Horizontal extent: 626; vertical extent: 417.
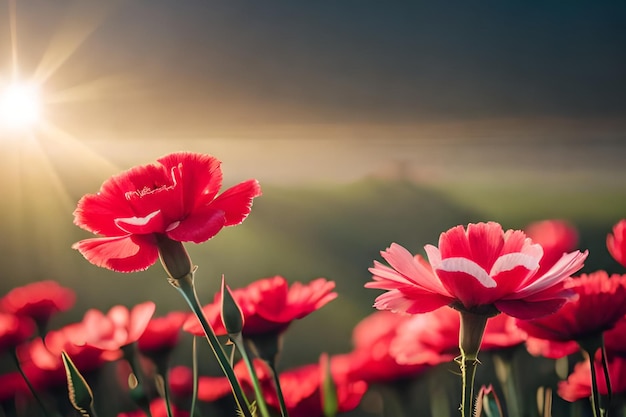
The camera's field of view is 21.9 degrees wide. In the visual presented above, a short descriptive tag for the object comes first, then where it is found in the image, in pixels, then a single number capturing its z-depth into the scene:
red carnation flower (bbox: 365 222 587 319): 0.51
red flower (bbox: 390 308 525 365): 0.58
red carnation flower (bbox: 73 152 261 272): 0.53
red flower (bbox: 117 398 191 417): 0.62
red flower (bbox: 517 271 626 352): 0.56
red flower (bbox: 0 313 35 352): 0.64
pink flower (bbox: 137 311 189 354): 0.62
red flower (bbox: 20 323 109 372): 0.61
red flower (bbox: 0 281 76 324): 0.67
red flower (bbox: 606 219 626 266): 0.57
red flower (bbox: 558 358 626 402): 0.60
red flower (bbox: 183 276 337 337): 0.58
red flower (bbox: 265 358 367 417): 0.58
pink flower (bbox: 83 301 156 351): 0.60
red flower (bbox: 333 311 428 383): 0.59
